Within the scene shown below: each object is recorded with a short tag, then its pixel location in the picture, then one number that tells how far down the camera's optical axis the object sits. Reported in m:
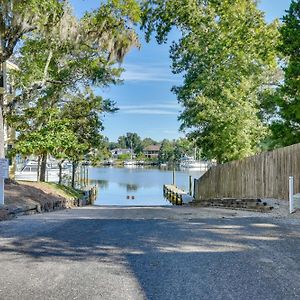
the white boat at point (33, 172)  30.01
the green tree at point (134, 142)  121.13
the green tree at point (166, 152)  97.91
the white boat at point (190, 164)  89.96
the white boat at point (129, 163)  110.75
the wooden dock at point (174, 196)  22.83
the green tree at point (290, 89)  11.32
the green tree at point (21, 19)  9.74
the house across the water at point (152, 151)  117.88
